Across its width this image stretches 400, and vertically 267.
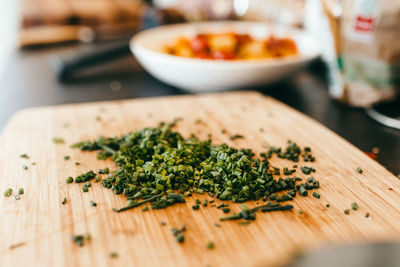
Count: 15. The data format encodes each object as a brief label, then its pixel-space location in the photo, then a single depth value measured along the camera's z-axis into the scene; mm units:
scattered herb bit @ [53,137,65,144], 508
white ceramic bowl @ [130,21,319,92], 593
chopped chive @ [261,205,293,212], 429
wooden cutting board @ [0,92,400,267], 385
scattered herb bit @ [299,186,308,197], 444
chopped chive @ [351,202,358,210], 431
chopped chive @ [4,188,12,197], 440
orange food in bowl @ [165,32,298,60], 649
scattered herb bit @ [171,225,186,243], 400
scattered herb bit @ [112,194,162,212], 430
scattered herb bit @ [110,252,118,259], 377
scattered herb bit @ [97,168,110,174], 468
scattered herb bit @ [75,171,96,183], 457
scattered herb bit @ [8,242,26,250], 390
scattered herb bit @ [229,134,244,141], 522
